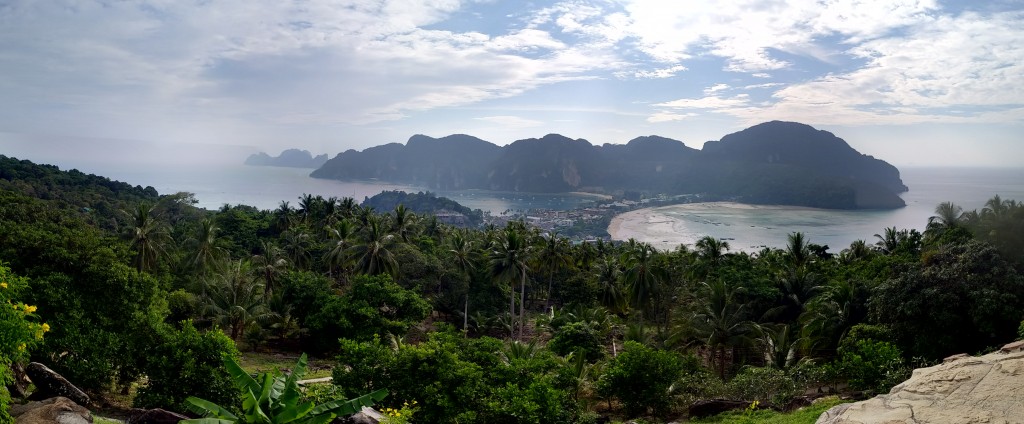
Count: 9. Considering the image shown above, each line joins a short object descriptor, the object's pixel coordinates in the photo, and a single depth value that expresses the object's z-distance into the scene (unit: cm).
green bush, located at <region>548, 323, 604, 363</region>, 2584
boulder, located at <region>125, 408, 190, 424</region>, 1216
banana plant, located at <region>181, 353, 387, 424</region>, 841
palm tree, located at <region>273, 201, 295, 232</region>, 5400
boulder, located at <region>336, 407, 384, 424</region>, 1298
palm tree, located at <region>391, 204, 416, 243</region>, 4192
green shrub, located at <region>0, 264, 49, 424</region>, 888
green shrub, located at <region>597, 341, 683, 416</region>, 1814
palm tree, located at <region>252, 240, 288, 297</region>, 3494
